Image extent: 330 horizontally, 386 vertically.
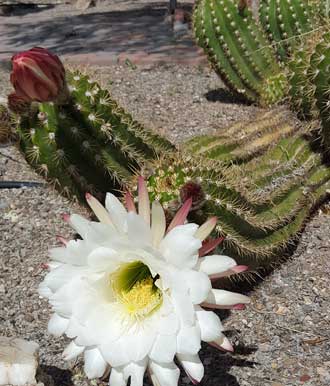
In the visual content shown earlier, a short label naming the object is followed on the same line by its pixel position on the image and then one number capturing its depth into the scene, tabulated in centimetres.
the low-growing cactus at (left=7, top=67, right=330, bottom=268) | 50
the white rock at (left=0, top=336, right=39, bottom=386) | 43
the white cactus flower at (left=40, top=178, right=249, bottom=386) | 35
